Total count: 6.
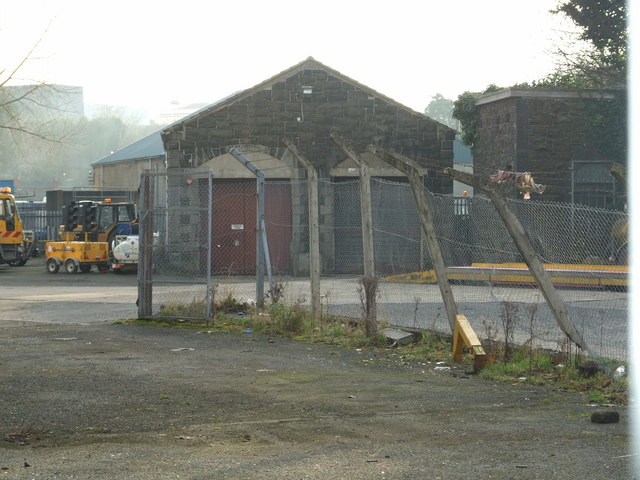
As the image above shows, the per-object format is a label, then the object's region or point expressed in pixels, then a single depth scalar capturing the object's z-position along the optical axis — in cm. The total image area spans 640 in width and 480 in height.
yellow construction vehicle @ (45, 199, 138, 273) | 3331
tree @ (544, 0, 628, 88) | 2997
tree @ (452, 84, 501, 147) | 3234
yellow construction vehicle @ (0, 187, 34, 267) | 3591
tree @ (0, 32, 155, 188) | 12650
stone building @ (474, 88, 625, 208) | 2975
